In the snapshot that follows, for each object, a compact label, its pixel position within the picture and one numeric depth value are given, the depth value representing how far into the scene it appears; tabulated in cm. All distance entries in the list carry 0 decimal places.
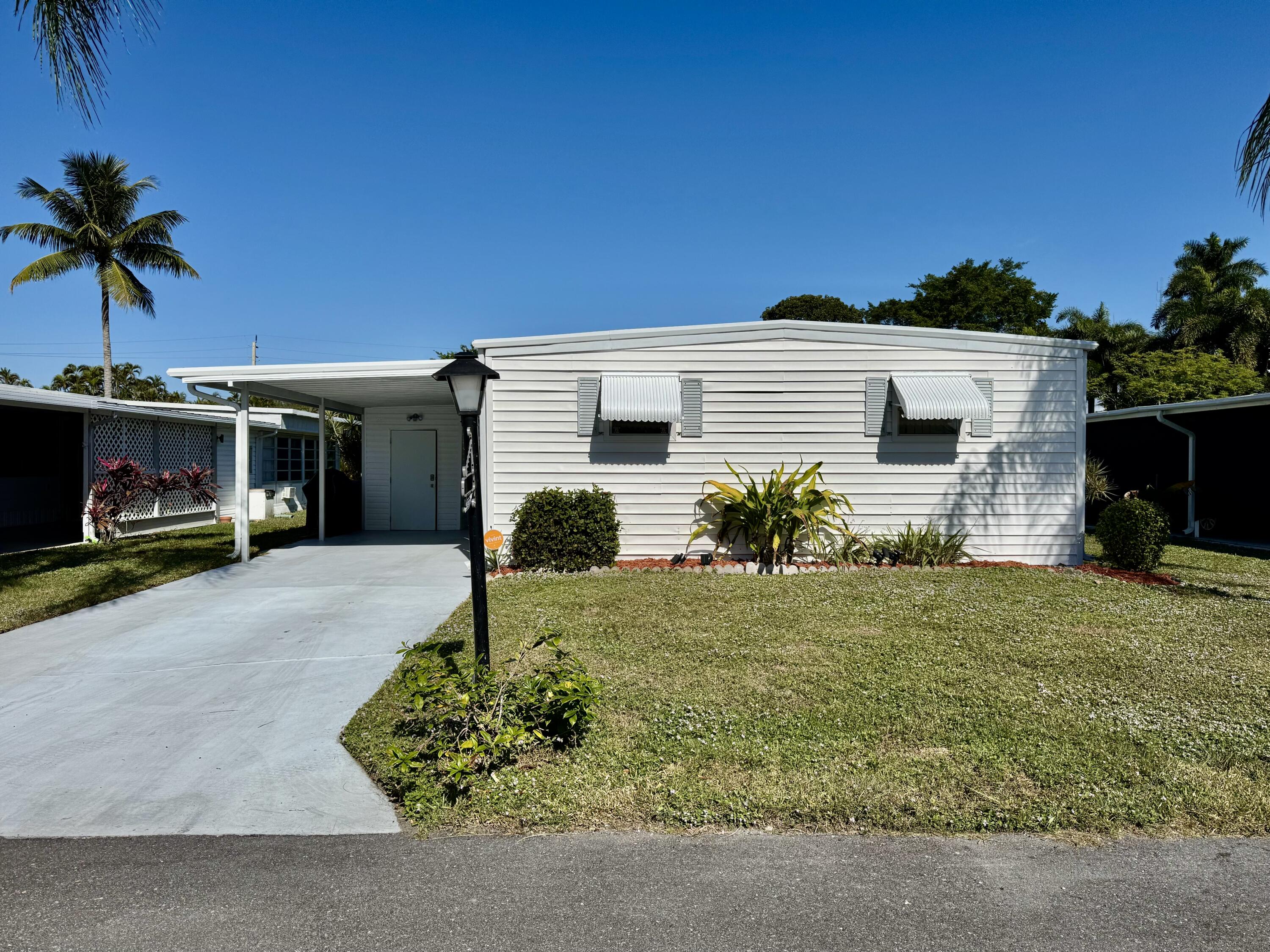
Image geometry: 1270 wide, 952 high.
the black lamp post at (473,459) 379
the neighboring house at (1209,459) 1133
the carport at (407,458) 1182
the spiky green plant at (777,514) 806
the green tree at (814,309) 2931
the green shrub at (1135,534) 778
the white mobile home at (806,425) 853
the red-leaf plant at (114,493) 1124
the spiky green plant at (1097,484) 1249
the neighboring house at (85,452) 1159
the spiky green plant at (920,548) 833
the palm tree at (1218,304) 2541
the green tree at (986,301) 2964
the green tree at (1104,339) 2719
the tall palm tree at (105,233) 2030
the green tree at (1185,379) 2169
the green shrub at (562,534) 809
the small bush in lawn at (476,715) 305
